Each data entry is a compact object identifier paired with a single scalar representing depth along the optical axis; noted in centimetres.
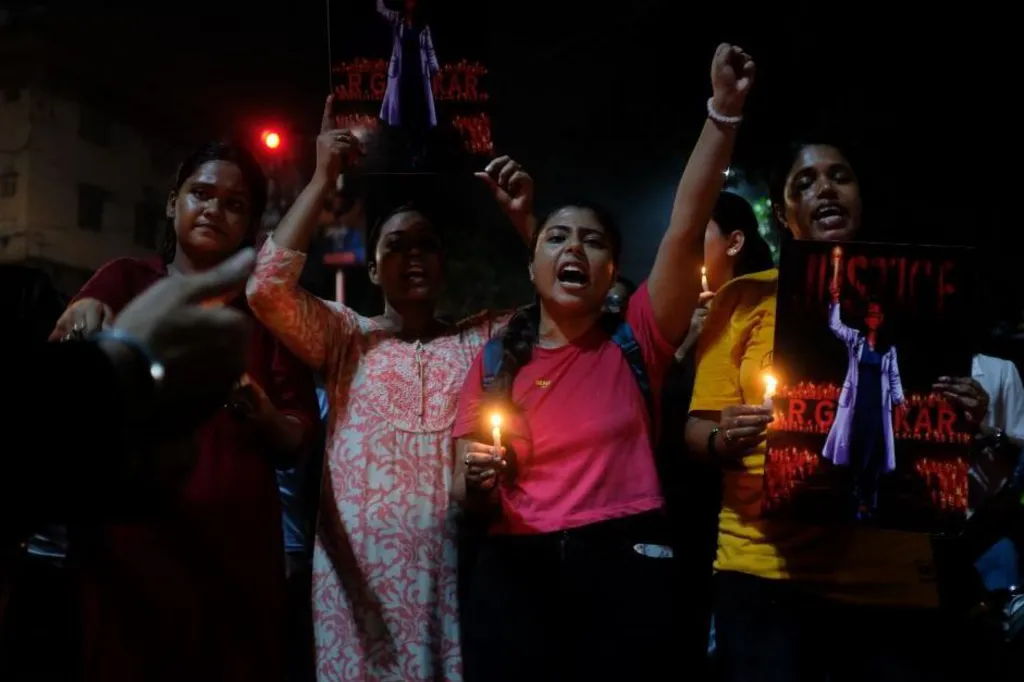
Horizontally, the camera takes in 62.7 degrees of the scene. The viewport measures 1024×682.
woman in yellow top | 241
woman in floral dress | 297
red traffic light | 890
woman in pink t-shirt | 252
